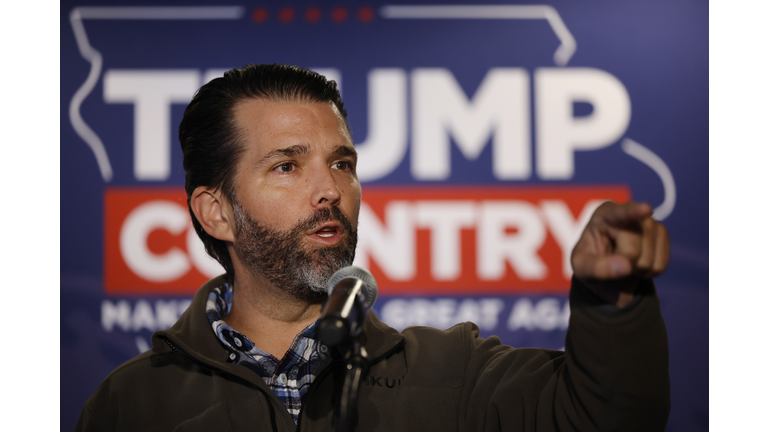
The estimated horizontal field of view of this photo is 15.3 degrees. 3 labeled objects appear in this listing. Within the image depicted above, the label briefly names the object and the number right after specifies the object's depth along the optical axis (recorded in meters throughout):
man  2.45
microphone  2.29
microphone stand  2.31
